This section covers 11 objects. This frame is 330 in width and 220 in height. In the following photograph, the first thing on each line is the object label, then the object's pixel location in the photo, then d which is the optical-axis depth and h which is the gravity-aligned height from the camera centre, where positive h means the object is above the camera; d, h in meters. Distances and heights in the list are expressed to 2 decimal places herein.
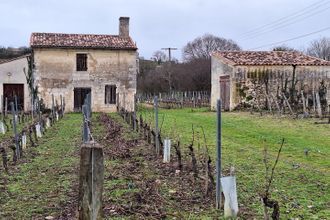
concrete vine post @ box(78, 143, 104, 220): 3.95 -0.73
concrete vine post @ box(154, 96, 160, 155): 10.88 -1.15
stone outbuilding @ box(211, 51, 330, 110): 29.08 +0.84
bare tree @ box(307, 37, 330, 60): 70.39 +6.15
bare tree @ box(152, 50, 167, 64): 77.31 +5.66
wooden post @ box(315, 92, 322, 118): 21.16 -0.78
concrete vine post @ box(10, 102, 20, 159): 10.61 -1.24
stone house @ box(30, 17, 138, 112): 31.03 +1.32
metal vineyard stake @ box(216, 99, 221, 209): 6.13 -0.90
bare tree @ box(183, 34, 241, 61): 73.19 +6.88
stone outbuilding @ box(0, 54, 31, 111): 31.95 +0.67
